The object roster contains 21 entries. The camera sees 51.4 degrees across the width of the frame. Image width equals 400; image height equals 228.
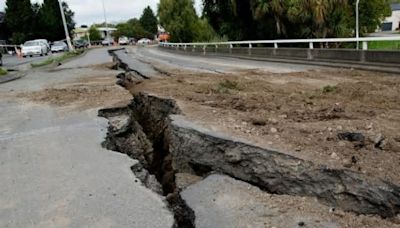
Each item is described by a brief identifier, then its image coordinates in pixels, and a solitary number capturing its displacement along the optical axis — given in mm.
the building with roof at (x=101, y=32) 127000
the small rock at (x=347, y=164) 3631
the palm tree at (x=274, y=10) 21000
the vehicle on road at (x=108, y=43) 71875
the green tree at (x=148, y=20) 124312
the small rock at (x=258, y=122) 5312
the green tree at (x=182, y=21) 47031
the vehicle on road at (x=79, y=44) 57784
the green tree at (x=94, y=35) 104750
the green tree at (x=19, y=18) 59562
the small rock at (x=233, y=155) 4375
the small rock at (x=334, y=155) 3879
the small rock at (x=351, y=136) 4347
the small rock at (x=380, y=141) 4092
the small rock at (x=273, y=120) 5353
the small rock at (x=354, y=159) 3728
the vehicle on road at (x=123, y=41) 75312
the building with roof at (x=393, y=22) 84688
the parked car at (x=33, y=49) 37156
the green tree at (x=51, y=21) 65000
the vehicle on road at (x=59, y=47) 43281
